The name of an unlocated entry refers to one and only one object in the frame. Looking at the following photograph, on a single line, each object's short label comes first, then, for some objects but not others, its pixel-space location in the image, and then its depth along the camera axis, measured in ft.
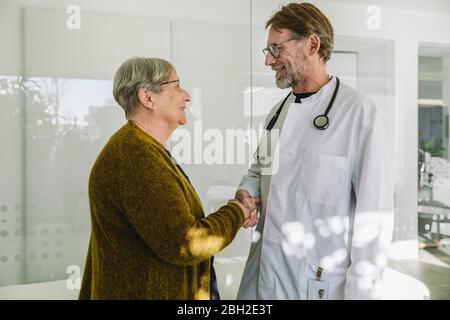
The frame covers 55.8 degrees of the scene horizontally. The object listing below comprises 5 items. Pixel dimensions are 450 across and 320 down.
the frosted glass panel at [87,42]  8.09
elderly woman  3.84
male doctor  4.39
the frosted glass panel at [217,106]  8.69
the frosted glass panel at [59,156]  8.27
